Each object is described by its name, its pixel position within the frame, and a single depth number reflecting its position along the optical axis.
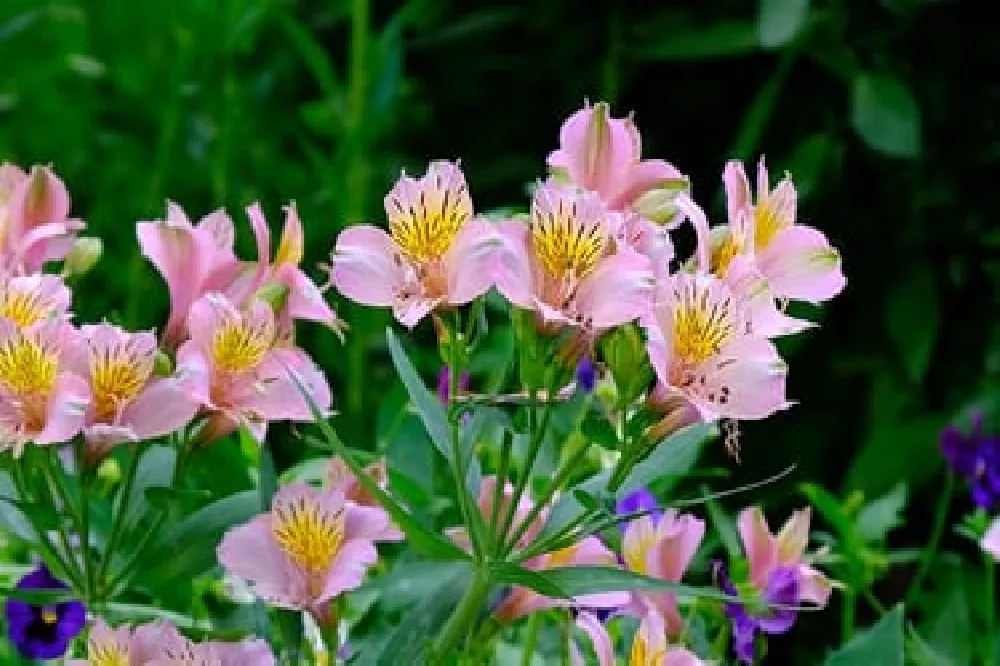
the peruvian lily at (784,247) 2.13
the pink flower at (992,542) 2.31
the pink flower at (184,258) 2.18
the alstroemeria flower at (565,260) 2.08
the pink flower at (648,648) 2.13
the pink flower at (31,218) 2.20
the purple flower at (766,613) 2.24
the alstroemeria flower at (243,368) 2.15
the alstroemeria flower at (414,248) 2.12
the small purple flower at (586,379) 2.49
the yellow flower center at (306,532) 2.15
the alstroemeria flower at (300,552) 2.15
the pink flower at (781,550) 2.24
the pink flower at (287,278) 2.18
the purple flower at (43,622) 2.29
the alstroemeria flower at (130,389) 2.14
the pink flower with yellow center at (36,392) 2.12
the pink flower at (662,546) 2.22
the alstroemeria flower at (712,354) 2.08
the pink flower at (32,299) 2.14
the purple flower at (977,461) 2.55
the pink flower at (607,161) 2.12
